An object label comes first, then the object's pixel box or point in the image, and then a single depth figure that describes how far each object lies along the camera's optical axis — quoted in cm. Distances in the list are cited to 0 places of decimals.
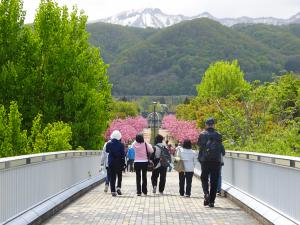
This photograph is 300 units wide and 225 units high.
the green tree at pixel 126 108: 12054
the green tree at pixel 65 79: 2983
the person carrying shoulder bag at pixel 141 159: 1694
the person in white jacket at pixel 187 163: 1662
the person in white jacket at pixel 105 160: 1780
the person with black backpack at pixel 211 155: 1341
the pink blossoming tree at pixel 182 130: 7216
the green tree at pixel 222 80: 7962
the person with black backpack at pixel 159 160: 1792
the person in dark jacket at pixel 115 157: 1655
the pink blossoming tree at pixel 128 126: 8412
